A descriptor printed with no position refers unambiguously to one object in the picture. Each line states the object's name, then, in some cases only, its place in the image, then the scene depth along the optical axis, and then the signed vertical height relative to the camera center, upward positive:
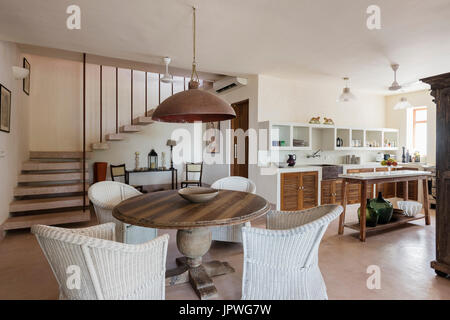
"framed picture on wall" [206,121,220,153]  6.94 +0.59
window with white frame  6.14 +0.70
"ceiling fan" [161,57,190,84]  3.98 +1.40
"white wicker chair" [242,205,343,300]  1.66 -0.70
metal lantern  7.37 -0.06
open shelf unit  4.96 +0.47
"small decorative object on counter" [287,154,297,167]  5.07 -0.06
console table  6.80 -0.40
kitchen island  3.44 -0.36
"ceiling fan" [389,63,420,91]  4.25 +1.24
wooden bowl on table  2.24 -0.33
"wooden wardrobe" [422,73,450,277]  2.46 -0.10
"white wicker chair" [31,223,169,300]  1.37 -0.61
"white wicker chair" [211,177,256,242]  3.09 -0.41
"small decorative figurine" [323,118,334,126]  5.61 +0.81
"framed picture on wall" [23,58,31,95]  4.68 +1.43
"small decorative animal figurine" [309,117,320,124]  5.39 +0.78
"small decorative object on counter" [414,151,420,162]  6.07 +0.03
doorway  5.43 +0.66
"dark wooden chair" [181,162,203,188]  6.70 -0.38
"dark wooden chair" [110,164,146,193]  6.70 -0.39
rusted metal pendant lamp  1.96 +0.42
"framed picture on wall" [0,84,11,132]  3.39 +0.67
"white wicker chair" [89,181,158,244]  2.72 -0.54
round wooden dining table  1.82 -0.43
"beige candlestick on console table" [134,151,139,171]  7.32 -0.06
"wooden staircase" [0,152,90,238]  3.83 -0.68
